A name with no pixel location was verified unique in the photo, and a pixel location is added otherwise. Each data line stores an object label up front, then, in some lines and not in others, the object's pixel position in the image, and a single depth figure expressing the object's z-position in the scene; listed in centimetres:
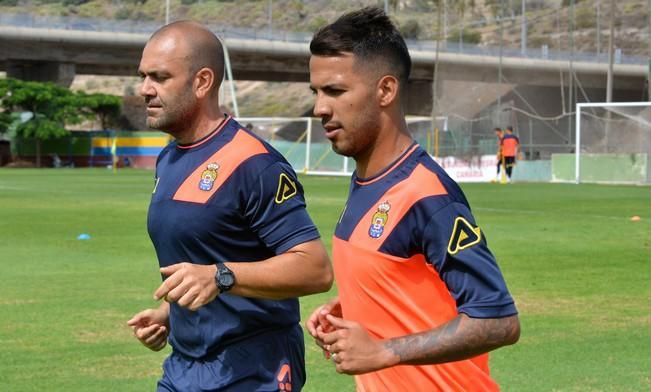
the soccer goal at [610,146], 3844
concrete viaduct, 7862
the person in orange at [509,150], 4069
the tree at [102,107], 7762
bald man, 489
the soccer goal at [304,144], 5075
